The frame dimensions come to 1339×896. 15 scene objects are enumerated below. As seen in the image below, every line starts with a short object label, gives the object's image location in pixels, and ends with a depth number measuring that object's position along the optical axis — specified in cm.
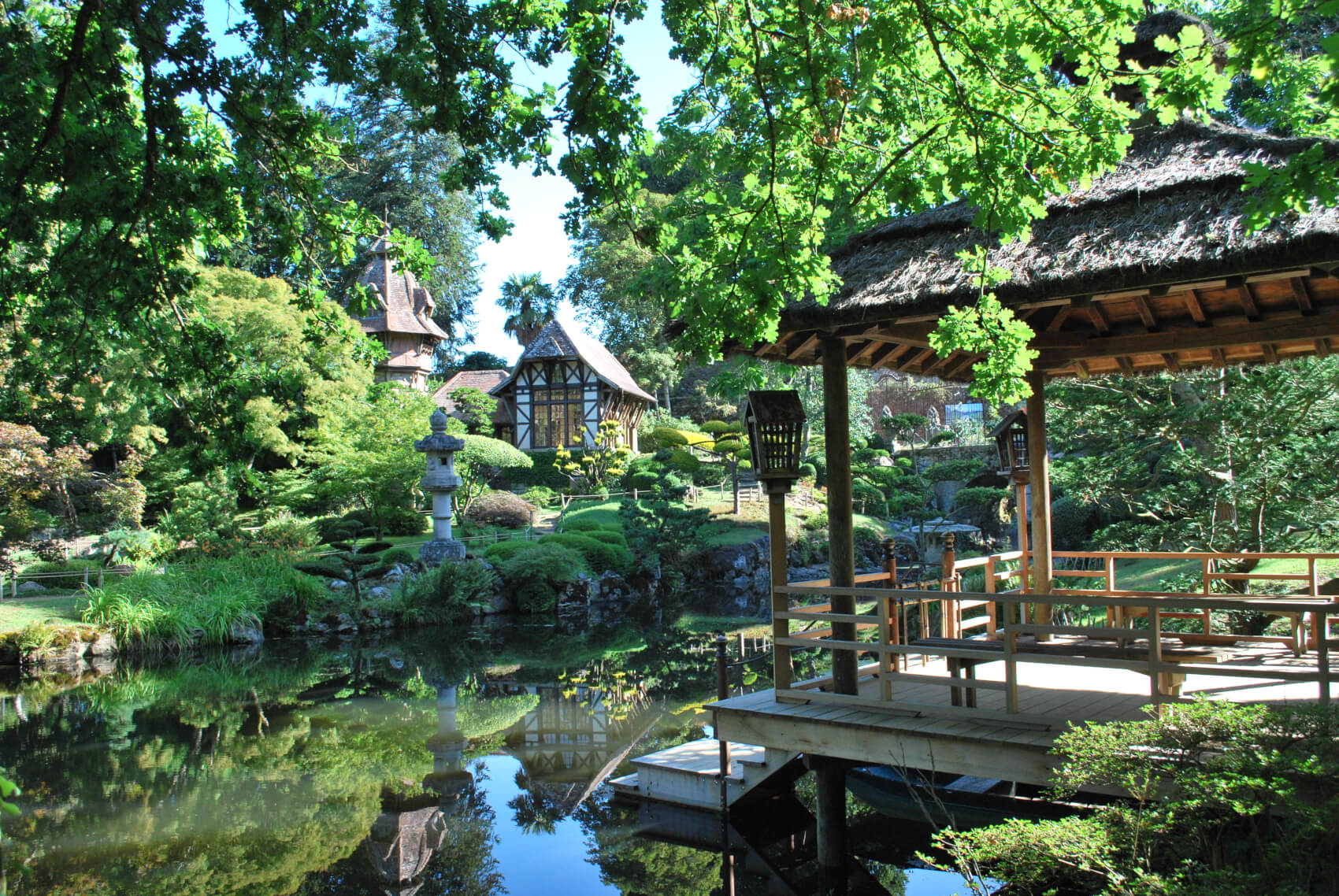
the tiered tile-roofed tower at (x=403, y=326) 3453
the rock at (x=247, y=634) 1636
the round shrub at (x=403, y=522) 2352
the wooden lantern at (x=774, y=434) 663
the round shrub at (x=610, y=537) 2267
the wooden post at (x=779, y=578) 647
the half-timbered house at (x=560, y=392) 3403
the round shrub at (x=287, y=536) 1892
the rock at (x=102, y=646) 1482
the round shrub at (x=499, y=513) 2519
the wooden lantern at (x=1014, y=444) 840
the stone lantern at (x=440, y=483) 1969
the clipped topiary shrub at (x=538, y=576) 1978
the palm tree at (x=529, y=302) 4006
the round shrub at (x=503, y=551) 2067
